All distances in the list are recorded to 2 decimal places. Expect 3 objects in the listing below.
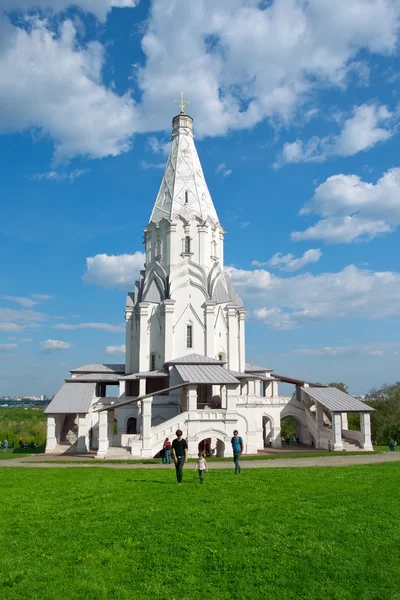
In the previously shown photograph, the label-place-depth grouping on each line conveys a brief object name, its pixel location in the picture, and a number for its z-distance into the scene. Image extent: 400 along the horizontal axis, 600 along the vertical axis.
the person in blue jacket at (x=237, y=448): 15.14
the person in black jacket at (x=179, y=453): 12.66
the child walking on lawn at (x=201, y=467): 12.92
